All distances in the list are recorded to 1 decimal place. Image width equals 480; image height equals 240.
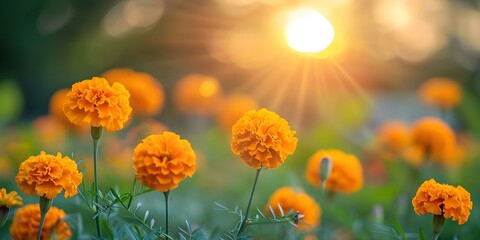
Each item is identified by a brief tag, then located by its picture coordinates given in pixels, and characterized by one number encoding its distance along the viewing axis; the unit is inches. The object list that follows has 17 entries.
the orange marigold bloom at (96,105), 45.2
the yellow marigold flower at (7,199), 47.3
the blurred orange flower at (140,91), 98.0
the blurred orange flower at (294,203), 64.9
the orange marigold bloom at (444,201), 44.9
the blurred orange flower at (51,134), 132.3
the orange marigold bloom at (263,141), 44.8
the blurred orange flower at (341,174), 72.4
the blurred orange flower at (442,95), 124.9
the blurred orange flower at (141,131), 102.9
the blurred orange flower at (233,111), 124.3
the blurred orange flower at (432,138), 92.8
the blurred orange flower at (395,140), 114.8
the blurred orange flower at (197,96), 134.3
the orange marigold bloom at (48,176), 43.8
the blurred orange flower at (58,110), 112.0
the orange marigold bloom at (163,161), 42.2
